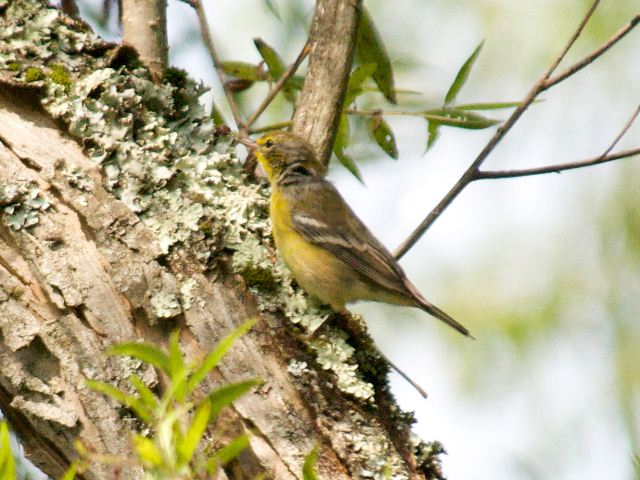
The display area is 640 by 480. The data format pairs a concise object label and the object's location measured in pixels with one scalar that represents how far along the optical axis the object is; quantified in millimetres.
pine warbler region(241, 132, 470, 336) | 8539
